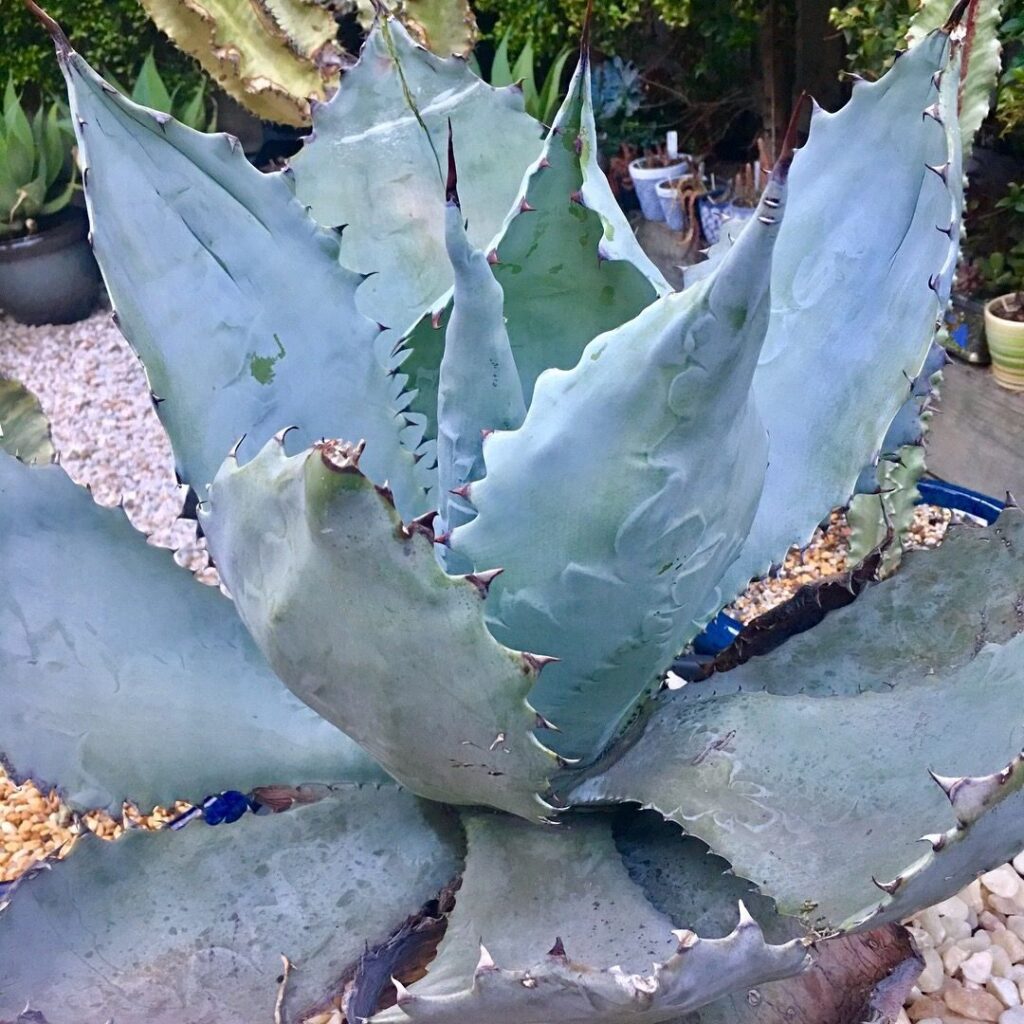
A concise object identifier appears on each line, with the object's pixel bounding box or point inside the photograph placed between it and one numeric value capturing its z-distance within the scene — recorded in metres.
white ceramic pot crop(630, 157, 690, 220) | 3.25
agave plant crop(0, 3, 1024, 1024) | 0.58
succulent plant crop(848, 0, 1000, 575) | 0.91
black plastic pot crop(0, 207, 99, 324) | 3.54
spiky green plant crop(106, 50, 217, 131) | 3.44
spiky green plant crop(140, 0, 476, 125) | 3.18
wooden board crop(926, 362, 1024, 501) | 2.04
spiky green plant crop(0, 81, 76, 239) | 3.49
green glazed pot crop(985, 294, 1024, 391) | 2.04
